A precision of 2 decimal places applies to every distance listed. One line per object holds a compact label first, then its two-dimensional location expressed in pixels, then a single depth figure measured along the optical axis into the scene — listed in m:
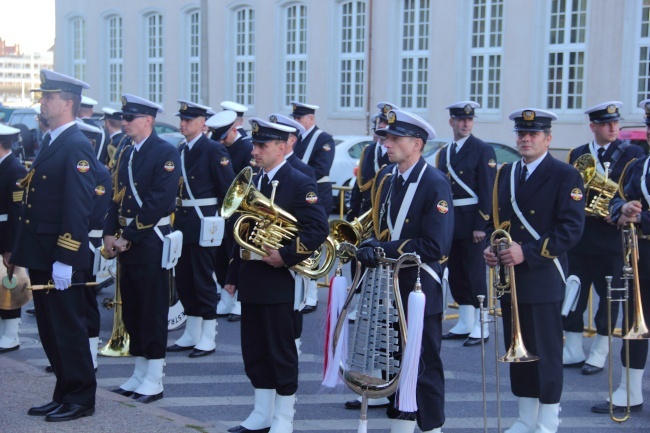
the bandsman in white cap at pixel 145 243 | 7.63
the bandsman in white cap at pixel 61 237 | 6.66
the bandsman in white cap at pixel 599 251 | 8.59
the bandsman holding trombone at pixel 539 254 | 6.53
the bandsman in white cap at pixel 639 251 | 7.36
